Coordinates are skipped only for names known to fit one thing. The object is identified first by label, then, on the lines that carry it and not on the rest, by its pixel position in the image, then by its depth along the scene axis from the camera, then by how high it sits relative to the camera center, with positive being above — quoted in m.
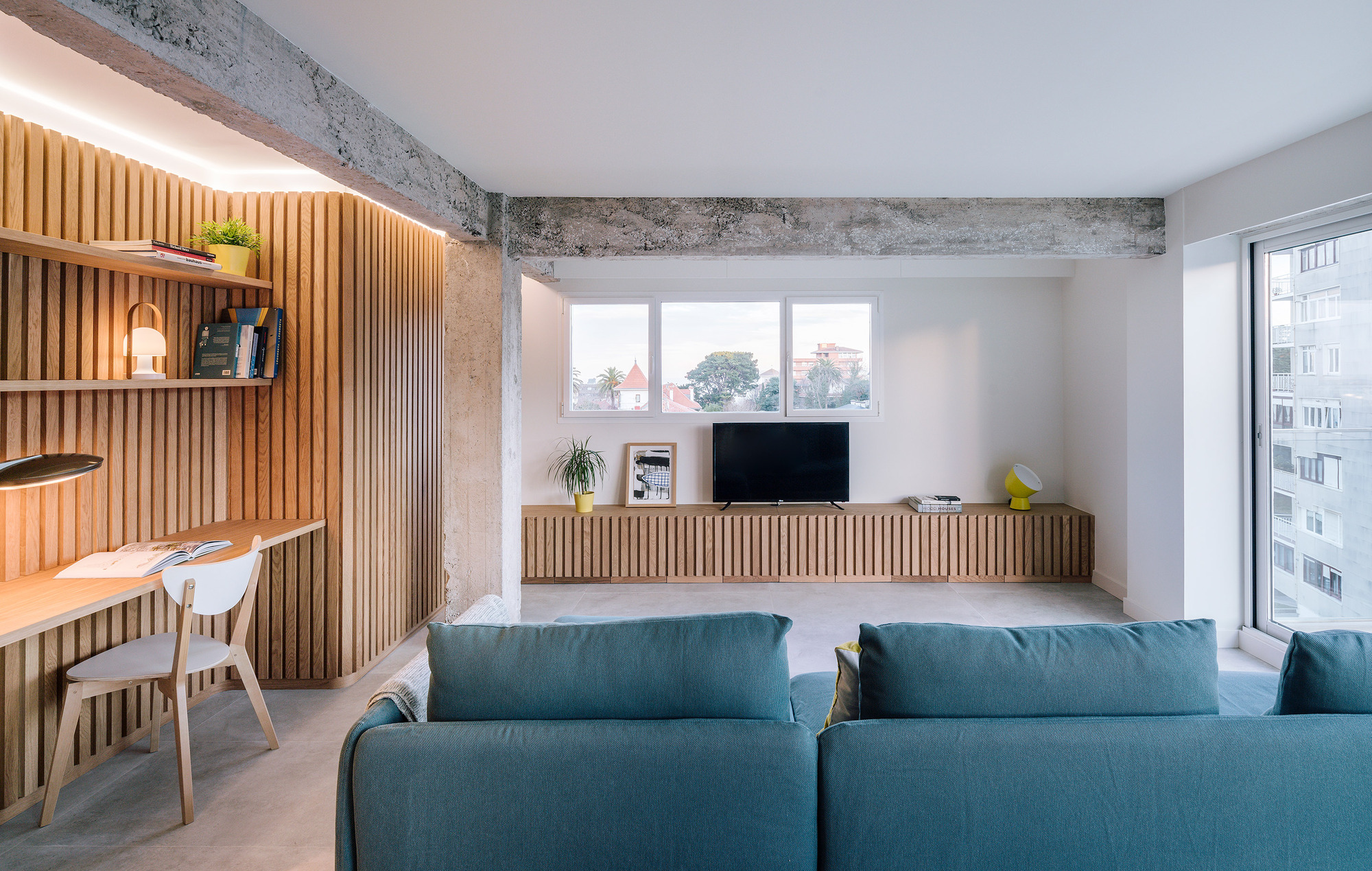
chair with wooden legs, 2.36 -0.81
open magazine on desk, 2.49 -0.45
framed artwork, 5.86 -0.28
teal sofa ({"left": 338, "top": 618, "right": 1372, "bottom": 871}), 1.41 -0.74
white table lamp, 2.70 +0.39
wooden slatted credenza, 5.31 -0.81
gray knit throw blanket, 1.64 -0.61
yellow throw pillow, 1.68 -0.62
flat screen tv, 5.68 -0.17
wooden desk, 1.99 -0.50
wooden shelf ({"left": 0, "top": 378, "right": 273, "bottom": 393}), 2.18 +0.23
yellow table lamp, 5.43 -0.34
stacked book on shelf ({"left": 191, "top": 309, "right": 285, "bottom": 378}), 3.18 +0.47
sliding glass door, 3.19 +0.07
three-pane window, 5.89 +0.76
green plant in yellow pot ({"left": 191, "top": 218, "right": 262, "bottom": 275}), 3.10 +0.93
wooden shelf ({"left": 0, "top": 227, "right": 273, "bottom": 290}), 2.15 +0.68
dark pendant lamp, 2.08 -0.08
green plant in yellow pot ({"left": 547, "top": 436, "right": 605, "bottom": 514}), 5.58 -0.23
